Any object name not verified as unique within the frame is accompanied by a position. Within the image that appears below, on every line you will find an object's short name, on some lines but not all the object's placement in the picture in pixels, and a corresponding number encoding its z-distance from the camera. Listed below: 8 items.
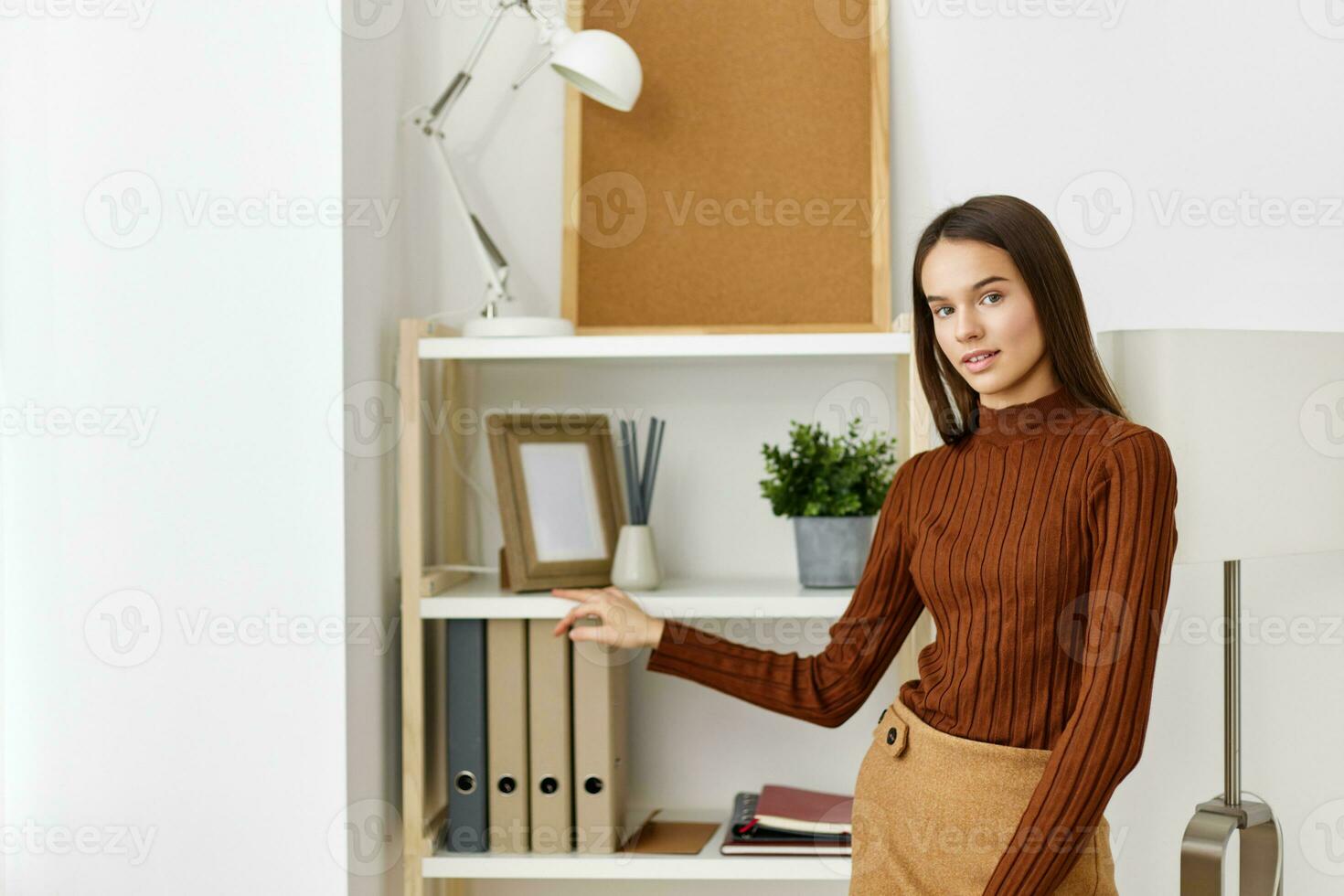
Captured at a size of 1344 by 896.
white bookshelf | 1.54
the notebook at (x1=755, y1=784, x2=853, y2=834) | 1.60
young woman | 1.04
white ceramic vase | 1.63
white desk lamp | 1.58
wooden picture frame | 1.61
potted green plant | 1.62
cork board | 1.76
